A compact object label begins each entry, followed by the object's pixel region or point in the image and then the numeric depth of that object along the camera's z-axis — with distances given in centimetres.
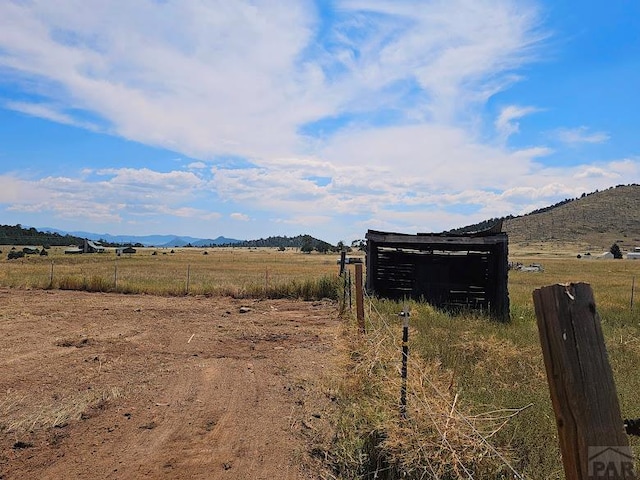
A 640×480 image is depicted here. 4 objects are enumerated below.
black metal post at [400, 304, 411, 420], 469
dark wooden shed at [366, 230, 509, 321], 1284
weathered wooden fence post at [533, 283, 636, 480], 169
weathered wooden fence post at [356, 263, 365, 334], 851
